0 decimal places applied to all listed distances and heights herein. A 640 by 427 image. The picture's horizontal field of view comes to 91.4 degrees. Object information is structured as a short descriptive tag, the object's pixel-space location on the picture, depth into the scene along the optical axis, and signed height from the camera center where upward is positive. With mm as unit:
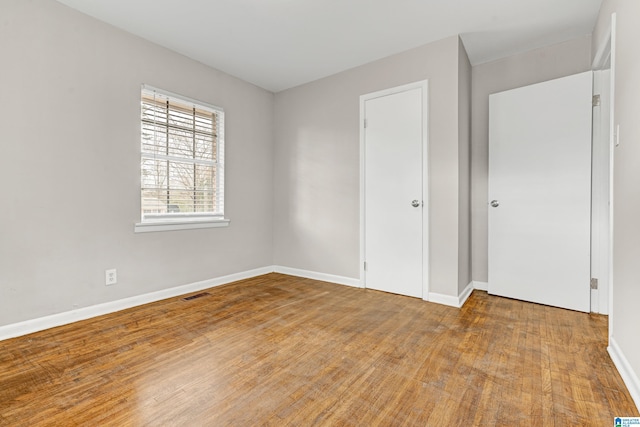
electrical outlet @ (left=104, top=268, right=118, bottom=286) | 2723 -575
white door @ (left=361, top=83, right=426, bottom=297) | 3168 +255
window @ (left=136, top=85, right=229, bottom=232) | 3035 +524
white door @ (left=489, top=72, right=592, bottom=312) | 2785 +208
